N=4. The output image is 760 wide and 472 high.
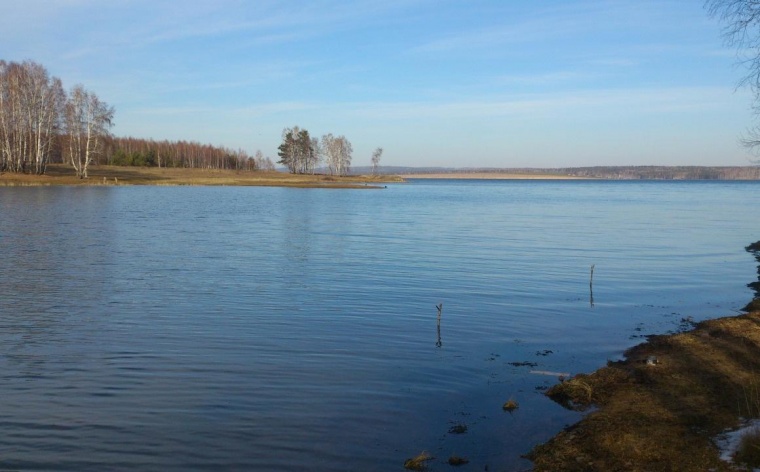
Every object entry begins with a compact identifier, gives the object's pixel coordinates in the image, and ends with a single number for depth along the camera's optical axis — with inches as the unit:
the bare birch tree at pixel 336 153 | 6648.6
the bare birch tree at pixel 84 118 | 3011.8
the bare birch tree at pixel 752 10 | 464.8
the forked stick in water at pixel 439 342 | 491.8
